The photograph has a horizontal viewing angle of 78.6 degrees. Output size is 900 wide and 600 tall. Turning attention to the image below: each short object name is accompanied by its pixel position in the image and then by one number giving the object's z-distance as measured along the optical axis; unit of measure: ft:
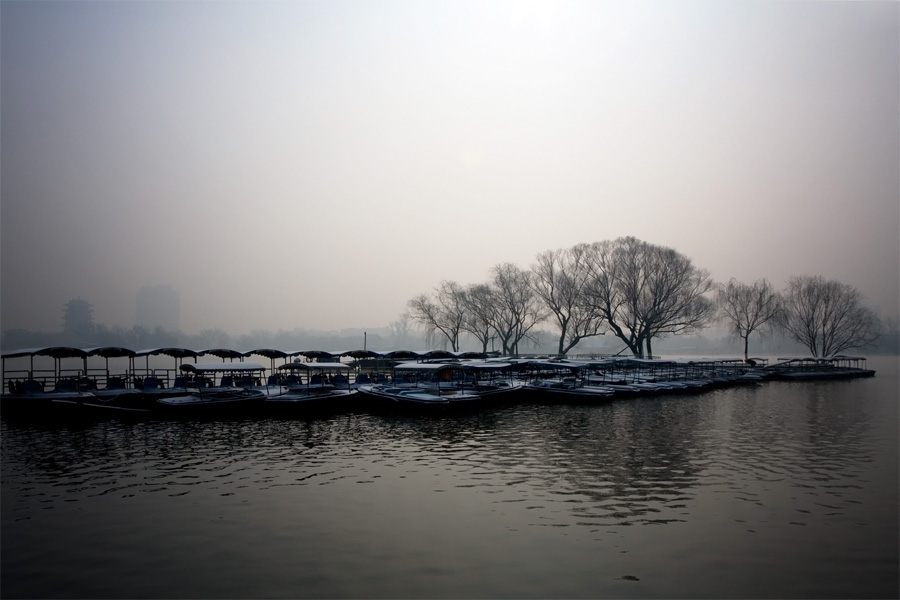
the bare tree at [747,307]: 293.43
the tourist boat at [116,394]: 118.32
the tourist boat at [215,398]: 116.98
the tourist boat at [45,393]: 116.57
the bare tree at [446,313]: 306.76
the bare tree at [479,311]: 296.30
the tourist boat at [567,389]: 149.48
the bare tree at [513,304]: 289.74
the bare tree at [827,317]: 306.55
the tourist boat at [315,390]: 121.08
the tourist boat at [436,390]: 125.59
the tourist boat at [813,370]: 249.14
